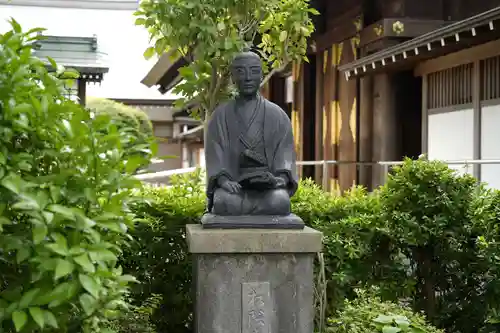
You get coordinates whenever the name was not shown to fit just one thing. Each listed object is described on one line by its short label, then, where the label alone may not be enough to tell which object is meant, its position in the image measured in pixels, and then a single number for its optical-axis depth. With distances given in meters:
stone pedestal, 5.15
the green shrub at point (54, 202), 3.52
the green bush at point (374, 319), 5.62
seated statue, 5.38
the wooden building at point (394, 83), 9.58
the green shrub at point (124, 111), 25.81
